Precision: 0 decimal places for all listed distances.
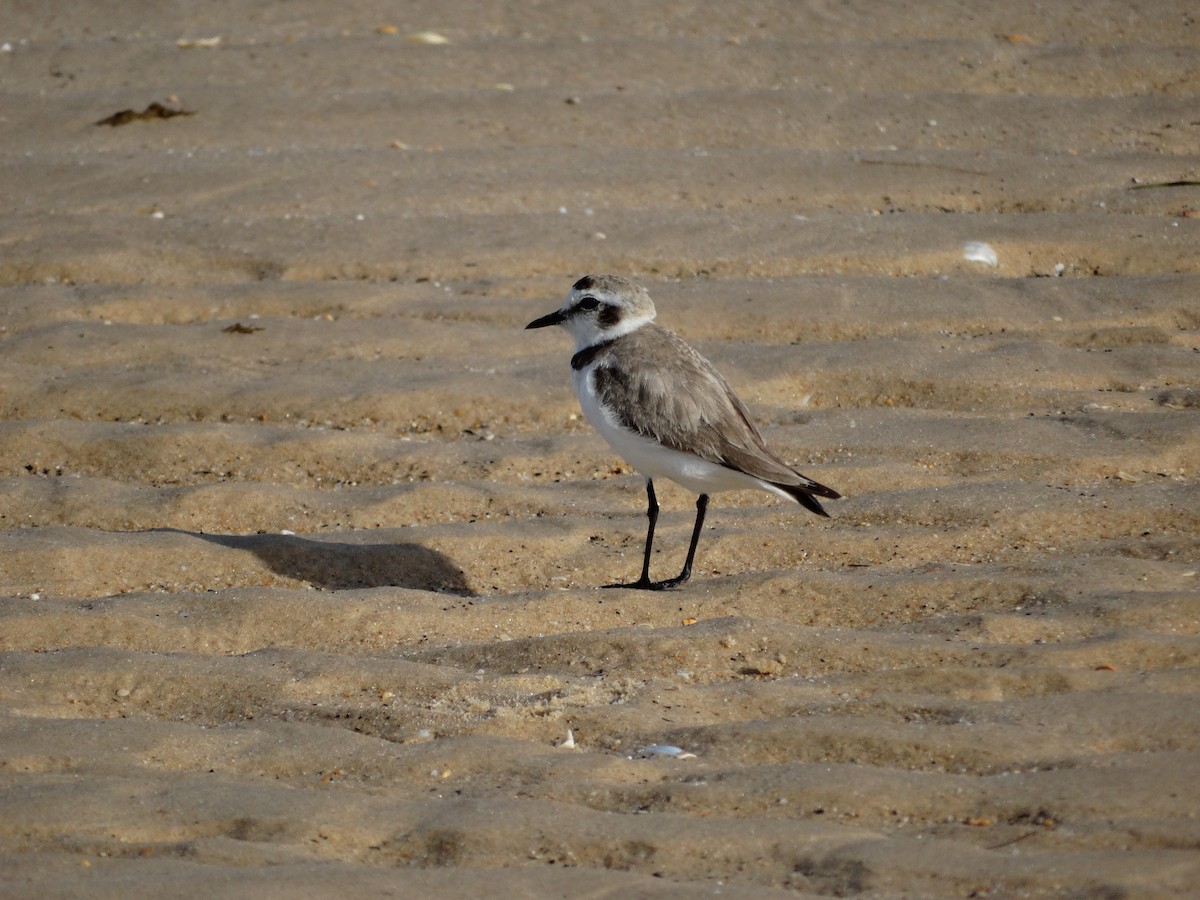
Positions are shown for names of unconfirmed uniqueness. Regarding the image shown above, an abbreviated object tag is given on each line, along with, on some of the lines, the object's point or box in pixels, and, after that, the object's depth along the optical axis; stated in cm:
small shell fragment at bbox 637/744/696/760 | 809
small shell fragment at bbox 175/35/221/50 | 1953
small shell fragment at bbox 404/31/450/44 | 1969
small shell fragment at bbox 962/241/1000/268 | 1547
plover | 1108
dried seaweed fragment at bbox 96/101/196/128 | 1820
